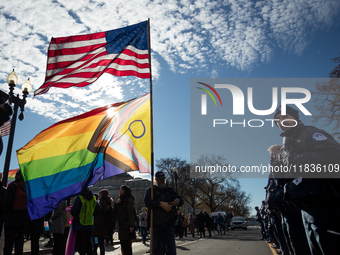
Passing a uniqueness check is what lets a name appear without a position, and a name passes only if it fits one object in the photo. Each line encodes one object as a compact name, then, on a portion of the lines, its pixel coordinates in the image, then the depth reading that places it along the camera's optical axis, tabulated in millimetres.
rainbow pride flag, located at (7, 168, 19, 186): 11473
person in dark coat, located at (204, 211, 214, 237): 22022
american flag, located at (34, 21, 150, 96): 6062
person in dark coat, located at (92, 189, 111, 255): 7639
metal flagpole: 4668
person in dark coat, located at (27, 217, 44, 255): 6340
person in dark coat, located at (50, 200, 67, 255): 6707
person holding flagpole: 5223
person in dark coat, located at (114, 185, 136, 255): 6363
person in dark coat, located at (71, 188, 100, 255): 6234
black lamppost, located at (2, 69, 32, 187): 10989
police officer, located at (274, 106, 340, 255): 3080
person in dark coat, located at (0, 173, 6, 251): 5455
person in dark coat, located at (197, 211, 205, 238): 21531
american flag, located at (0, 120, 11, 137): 11129
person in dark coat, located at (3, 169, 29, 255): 5656
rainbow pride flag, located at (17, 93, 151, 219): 5090
